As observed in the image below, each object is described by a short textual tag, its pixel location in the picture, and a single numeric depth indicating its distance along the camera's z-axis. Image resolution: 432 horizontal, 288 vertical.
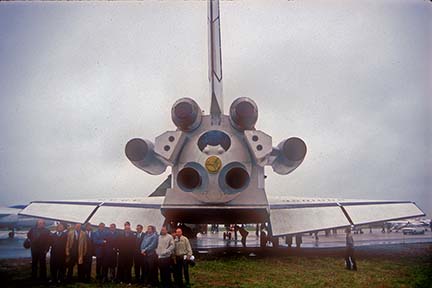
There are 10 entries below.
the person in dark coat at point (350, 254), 11.67
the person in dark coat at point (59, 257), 9.94
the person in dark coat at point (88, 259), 10.26
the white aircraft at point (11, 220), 29.45
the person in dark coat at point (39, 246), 9.96
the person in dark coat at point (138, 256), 10.13
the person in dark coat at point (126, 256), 10.05
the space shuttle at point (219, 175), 12.17
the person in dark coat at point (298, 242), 18.97
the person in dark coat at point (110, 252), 10.23
